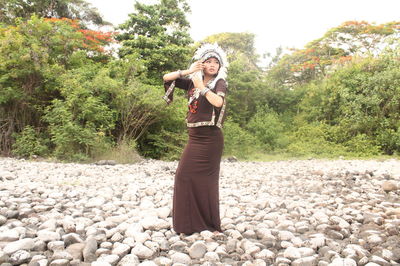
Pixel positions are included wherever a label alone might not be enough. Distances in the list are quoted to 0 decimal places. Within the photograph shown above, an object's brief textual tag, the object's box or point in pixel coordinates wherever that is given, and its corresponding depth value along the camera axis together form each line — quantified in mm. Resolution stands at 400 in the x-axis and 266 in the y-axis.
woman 2818
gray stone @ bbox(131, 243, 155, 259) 2330
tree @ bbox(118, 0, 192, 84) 11570
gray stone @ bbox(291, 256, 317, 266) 2219
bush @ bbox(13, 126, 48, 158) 8234
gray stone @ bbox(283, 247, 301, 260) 2350
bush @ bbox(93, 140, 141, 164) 8281
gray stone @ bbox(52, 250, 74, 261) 2162
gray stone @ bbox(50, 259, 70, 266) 2061
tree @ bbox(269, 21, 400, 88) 17453
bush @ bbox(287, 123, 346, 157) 11797
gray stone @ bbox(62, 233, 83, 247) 2496
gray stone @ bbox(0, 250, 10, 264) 2066
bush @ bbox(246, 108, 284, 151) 12961
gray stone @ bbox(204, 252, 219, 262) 2320
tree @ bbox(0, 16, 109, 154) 8505
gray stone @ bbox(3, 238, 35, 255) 2203
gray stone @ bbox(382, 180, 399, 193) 4762
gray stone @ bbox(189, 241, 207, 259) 2378
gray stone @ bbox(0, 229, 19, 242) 2417
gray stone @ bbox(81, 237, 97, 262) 2263
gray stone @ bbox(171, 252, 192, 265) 2275
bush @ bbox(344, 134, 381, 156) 11430
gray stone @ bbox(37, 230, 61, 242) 2469
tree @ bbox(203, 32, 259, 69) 20823
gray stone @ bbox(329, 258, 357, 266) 2150
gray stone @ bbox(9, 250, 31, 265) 2086
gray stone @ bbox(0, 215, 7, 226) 2842
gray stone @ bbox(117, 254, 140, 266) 2160
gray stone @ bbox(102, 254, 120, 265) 2184
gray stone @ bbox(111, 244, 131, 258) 2328
